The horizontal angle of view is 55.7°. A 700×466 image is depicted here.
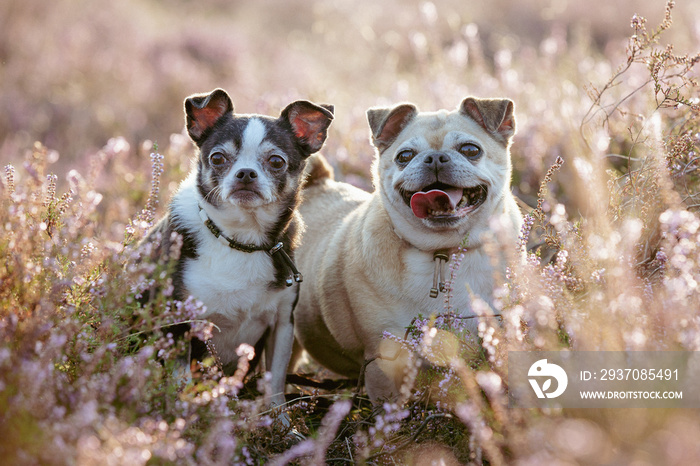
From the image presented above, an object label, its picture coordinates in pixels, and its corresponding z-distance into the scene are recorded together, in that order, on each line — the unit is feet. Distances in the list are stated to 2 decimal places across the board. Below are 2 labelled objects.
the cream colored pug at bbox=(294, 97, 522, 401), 11.93
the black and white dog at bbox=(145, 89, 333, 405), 11.97
